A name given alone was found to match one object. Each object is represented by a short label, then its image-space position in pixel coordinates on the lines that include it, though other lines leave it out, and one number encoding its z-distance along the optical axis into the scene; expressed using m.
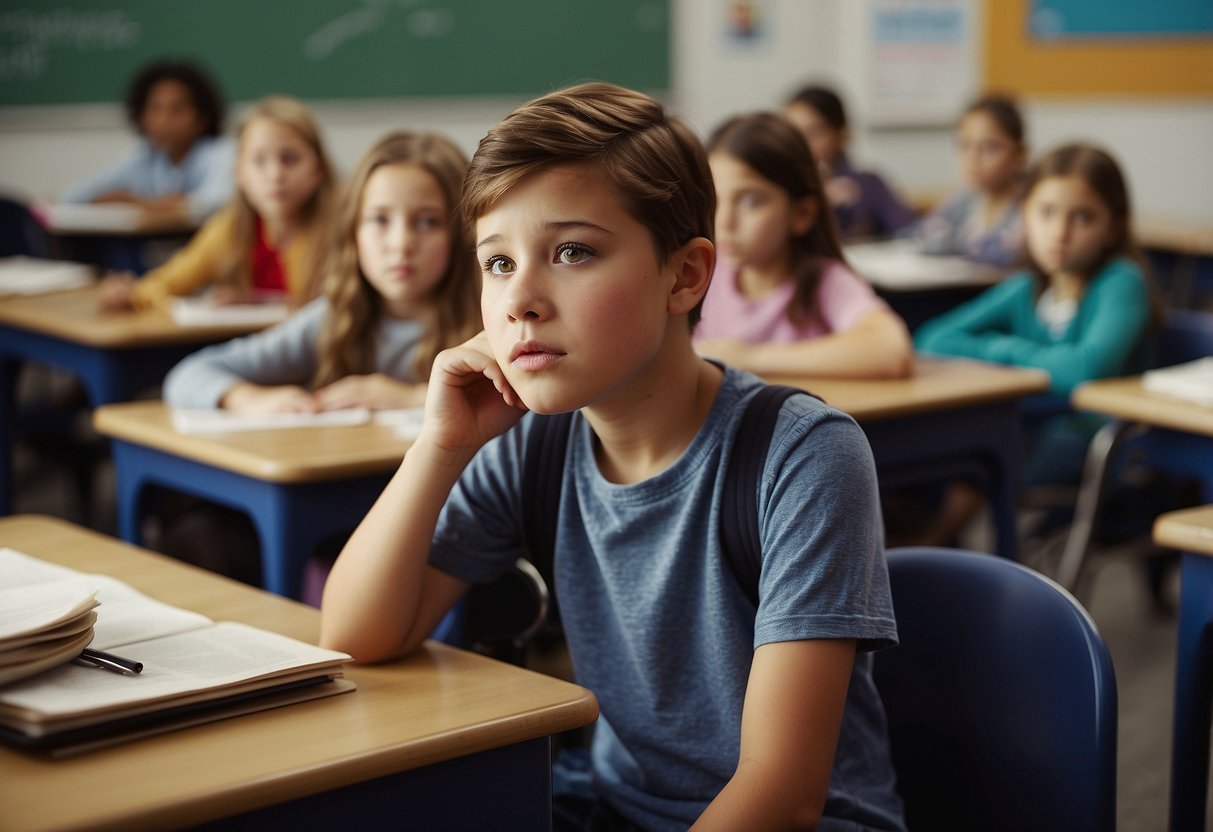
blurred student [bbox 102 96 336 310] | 3.23
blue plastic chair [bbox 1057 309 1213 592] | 2.28
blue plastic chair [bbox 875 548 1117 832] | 1.21
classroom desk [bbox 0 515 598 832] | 0.90
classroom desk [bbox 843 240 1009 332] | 3.87
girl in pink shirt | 2.47
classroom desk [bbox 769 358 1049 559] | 2.28
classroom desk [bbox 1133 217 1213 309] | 4.90
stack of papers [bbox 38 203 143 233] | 4.67
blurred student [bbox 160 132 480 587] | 2.34
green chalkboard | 5.56
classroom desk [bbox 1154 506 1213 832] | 1.59
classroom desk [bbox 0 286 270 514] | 2.90
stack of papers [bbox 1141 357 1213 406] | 2.34
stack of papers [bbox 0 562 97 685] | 1.00
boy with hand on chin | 1.13
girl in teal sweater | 2.99
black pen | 1.04
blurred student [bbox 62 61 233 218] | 5.30
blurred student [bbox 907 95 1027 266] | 4.63
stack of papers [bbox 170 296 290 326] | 3.03
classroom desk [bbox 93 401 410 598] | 1.93
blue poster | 6.99
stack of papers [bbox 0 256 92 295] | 3.51
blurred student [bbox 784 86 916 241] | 5.24
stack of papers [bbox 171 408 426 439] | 2.14
